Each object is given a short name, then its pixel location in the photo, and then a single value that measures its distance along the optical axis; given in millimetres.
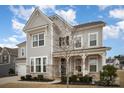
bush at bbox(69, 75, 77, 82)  4594
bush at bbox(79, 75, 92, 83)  4482
